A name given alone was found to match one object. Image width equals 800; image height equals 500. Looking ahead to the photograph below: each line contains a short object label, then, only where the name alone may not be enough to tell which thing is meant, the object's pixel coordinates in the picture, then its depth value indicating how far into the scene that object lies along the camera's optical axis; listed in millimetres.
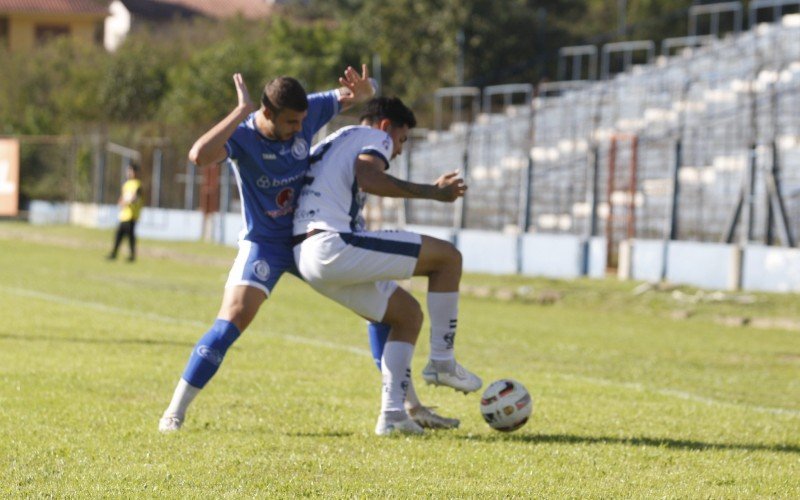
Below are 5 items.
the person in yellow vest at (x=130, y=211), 56562
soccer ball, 15461
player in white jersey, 15125
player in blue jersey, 14961
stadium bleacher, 49750
